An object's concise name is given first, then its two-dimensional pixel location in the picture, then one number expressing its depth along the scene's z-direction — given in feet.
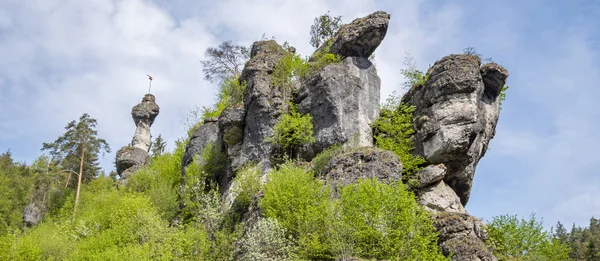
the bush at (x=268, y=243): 82.38
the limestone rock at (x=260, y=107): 115.55
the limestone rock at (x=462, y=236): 81.57
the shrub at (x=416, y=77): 115.29
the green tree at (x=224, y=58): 186.50
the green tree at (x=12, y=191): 165.20
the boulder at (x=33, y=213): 179.22
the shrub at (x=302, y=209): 81.07
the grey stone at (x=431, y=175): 103.09
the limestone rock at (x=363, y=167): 92.32
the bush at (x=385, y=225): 75.66
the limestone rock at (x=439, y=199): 99.96
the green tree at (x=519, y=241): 95.25
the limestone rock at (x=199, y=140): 136.56
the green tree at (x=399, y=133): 106.83
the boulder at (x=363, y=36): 119.85
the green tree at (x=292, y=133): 110.93
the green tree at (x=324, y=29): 150.92
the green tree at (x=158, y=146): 209.15
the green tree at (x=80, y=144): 170.71
